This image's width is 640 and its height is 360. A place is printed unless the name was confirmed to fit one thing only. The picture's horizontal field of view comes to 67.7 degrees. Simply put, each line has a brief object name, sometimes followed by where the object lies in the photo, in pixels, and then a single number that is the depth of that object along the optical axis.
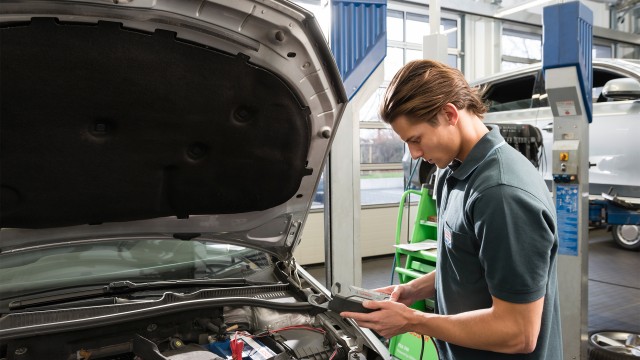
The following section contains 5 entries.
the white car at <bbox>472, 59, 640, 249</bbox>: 4.58
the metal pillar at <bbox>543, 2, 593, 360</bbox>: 2.75
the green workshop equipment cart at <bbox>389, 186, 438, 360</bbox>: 3.08
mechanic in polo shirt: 1.20
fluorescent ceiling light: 6.78
